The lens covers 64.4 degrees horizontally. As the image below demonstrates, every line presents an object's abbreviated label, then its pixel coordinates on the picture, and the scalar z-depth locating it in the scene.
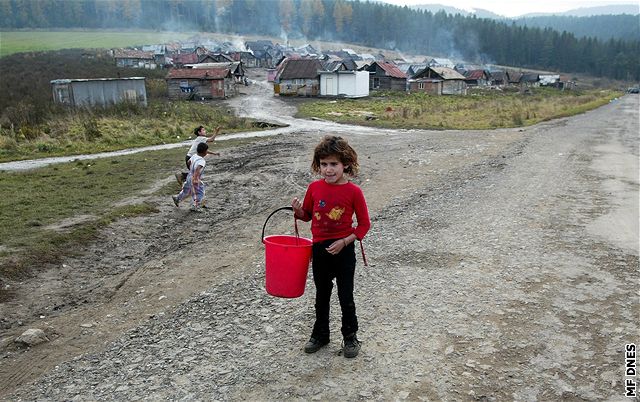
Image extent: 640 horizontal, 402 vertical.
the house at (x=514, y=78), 91.19
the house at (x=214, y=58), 77.75
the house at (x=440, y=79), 65.38
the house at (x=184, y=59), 82.12
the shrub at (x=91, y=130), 20.15
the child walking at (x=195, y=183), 9.22
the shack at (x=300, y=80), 55.41
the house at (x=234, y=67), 59.40
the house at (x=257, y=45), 104.19
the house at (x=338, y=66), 58.78
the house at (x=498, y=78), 87.75
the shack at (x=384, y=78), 65.06
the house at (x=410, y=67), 90.10
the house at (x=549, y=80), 96.15
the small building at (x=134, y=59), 78.45
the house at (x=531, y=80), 93.31
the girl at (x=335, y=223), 3.93
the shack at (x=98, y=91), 31.42
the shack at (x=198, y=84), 50.56
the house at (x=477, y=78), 83.19
